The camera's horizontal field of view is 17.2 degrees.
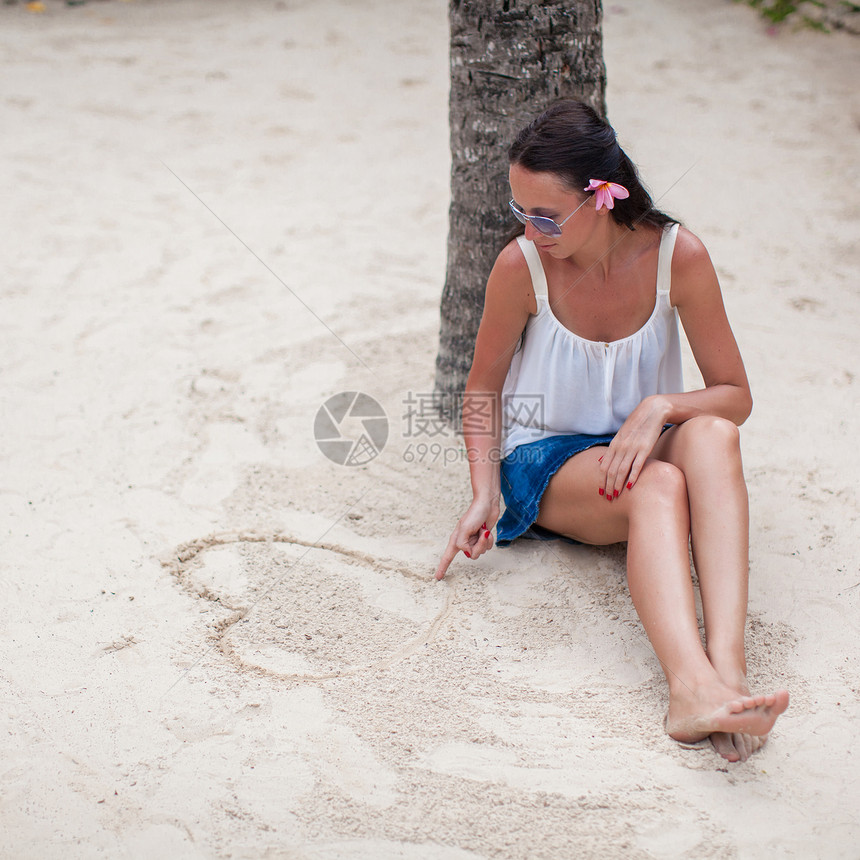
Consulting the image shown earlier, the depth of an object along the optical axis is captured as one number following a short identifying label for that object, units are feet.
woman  15.25
